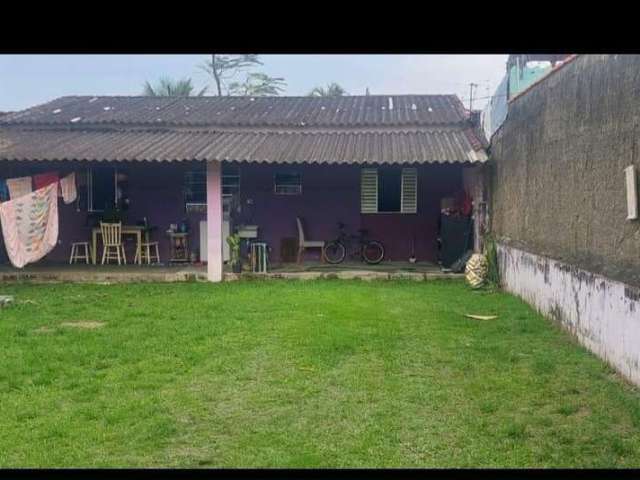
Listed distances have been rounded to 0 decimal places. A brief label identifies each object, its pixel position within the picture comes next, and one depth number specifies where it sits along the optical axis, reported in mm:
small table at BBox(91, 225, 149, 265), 12570
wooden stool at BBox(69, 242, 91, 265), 12852
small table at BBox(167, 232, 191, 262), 12898
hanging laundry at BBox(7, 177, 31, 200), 11117
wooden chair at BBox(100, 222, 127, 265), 12375
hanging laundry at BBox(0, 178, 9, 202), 11669
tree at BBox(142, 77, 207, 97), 25844
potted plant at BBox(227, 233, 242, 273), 11477
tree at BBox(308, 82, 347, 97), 30703
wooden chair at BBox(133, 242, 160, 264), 12875
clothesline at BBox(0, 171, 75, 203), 11133
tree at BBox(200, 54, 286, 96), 29844
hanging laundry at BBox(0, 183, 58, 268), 10320
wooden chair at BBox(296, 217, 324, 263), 12805
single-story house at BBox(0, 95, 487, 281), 12492
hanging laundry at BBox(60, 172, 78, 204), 11547
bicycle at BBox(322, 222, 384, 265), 12719
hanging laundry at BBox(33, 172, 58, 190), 11227
